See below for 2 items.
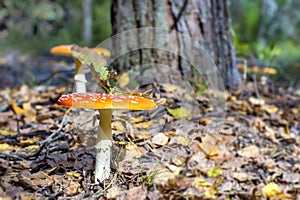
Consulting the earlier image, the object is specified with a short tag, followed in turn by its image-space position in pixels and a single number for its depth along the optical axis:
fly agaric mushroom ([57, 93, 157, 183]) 1.62
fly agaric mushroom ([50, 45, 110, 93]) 2.76
